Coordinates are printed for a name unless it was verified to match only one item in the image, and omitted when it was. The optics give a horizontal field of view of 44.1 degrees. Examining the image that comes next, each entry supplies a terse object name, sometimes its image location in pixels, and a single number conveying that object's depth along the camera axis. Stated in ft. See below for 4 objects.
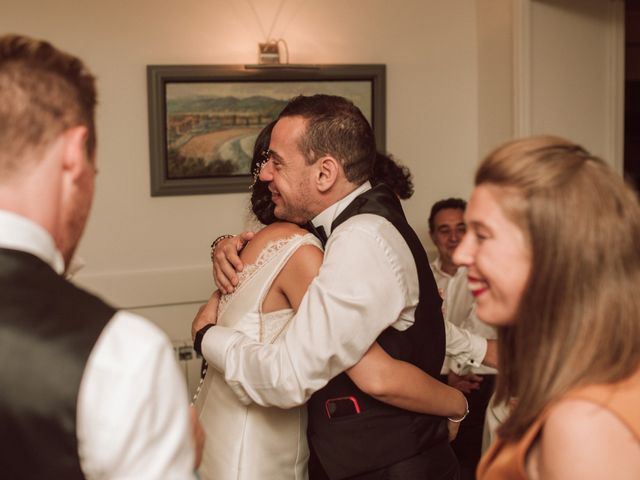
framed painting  13.62
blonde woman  3.79
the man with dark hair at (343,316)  6.07
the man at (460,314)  12.12
